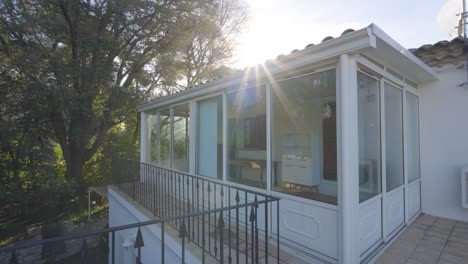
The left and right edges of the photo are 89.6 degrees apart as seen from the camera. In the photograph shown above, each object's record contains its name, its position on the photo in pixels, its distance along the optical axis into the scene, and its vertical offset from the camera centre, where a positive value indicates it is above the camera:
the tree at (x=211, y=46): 11.52 +4.72
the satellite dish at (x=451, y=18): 4.03 +2.09
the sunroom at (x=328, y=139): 2.43 -0.04
